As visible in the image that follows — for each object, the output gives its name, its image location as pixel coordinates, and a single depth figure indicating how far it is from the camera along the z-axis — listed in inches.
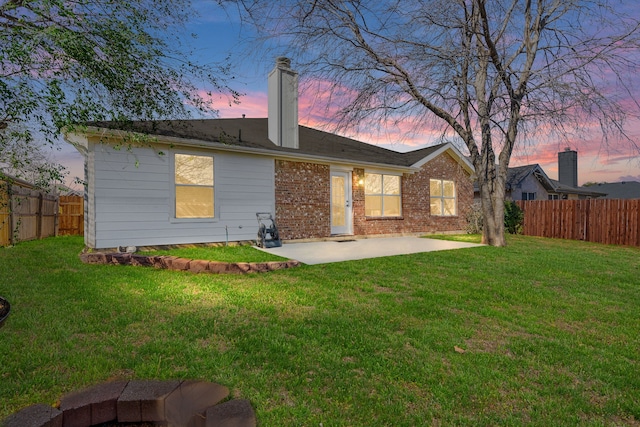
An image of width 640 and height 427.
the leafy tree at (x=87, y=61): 136.6
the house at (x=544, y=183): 874.8
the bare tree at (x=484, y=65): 318.0
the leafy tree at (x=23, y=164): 146.2
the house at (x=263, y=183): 294.2
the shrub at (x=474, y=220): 575.8
